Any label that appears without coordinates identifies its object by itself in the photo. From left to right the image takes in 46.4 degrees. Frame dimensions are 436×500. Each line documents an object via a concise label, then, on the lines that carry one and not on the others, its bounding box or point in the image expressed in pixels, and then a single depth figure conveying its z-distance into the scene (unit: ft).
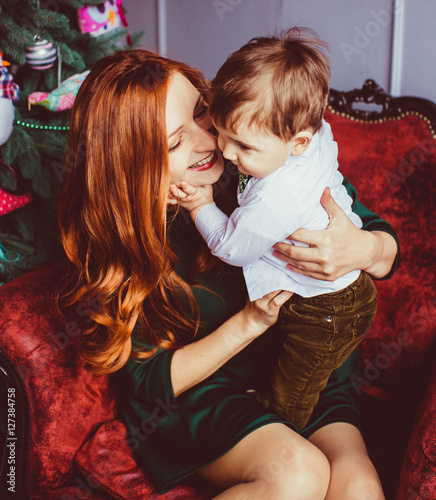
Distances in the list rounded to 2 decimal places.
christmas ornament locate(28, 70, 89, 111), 5.70
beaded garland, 5.70
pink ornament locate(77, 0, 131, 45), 6.16
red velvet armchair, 4.28
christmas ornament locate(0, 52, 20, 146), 5.09
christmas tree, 5.53
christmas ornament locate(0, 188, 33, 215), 5.75
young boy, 3.31
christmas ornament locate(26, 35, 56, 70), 5.65
